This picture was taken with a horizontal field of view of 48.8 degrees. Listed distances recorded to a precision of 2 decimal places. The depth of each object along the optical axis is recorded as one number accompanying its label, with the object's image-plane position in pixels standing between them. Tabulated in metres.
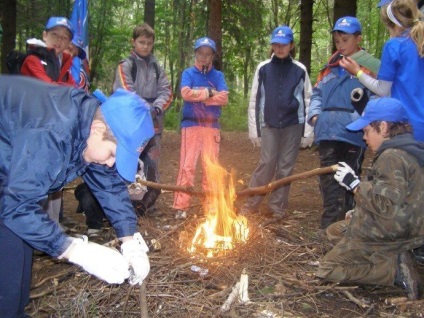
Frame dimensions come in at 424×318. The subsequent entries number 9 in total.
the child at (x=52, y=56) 4.59
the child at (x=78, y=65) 5.43
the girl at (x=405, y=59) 3.83
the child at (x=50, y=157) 2.09
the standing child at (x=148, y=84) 5.42
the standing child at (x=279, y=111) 5.29
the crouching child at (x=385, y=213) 3.34
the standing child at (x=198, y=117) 5.48
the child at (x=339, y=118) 4.64
